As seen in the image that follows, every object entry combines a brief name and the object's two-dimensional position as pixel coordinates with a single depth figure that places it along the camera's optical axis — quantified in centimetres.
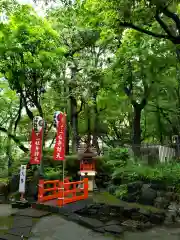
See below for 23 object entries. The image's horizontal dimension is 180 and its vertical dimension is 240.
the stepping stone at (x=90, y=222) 903
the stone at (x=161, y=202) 1148
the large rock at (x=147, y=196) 1200
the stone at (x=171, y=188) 1224
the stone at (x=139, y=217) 1004
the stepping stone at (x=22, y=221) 872
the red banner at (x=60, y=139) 1095
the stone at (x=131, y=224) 930
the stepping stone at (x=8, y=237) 758
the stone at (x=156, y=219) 999
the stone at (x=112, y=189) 1392
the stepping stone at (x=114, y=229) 862
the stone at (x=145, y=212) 1020
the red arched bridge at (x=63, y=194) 1056
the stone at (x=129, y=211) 1045
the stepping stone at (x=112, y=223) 935
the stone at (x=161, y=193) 1207
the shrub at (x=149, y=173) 1271
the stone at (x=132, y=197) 1236
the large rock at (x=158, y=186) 1258
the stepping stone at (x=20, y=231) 801
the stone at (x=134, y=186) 1272
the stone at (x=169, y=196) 1184
